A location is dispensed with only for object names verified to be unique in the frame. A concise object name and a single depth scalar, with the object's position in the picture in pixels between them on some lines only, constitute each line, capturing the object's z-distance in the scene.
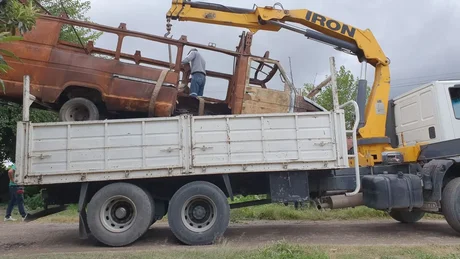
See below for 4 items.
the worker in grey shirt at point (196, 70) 7.72
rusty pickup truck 7.00
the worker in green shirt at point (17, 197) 10.31
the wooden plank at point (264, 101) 7.43
